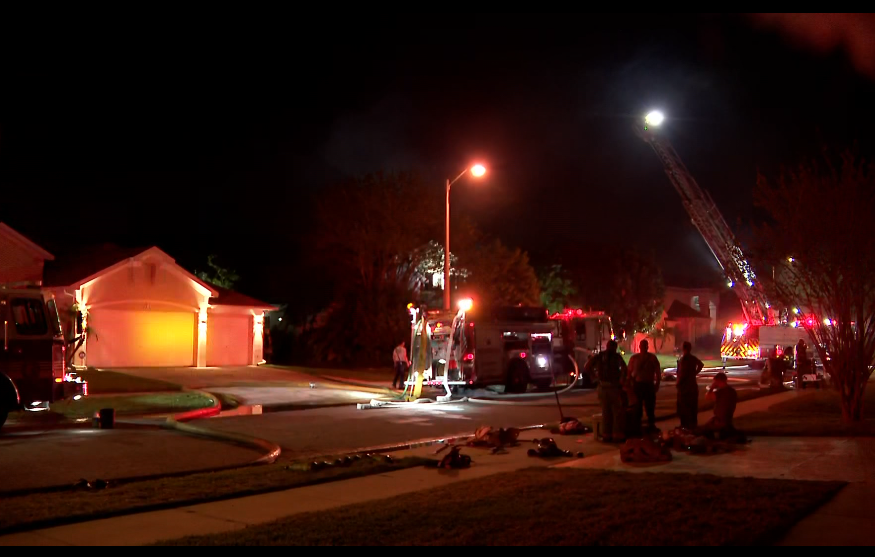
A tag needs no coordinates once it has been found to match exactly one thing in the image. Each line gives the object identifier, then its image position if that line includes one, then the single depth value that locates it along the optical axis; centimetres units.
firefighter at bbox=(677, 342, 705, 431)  1508
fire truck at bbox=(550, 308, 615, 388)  2509
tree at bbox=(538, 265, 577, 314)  5425
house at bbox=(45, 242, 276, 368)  2897
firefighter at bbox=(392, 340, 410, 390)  2491
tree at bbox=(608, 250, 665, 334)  5606
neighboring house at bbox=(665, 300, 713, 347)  6706
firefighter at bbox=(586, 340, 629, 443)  1380
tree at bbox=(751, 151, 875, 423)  1543
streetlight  2417
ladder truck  3900
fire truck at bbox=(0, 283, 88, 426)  1325
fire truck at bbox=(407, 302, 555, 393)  2212
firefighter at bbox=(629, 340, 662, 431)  1539
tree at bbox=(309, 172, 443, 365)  3581
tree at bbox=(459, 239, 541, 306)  3825
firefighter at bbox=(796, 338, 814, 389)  2626
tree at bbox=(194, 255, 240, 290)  4281
